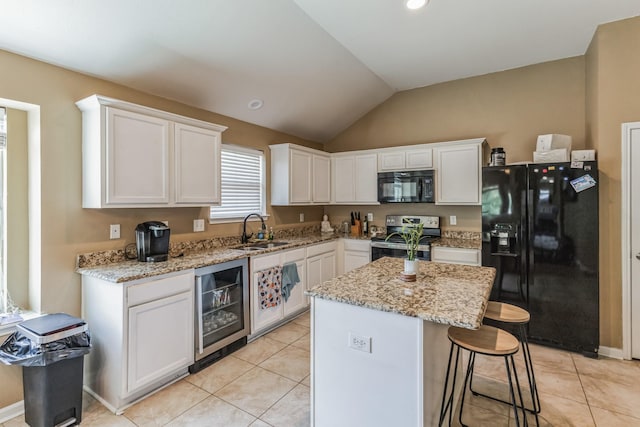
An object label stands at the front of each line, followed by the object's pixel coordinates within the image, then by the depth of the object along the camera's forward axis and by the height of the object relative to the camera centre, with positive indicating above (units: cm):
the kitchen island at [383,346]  151 -68
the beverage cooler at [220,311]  271 -90
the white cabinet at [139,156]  239 +47
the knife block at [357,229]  501 -25
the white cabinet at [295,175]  424 +52
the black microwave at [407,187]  415 +35
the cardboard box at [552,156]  316 +56
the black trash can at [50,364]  196 -94
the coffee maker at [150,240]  264 -22
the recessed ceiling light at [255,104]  368 +126
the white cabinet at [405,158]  423 +74
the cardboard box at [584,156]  301 +53
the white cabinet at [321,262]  405 -65
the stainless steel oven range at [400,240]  394 -35
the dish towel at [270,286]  332 -78
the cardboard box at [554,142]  330 +73
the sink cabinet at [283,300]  325 -93
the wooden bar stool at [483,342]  166 -70
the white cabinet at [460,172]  391 +50
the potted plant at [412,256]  202 -28
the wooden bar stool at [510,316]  196 -64
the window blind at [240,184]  377 +37
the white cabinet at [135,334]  221 -88
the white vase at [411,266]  202 -34
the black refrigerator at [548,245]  295 -32
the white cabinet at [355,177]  467 +53
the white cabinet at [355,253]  442 -55
